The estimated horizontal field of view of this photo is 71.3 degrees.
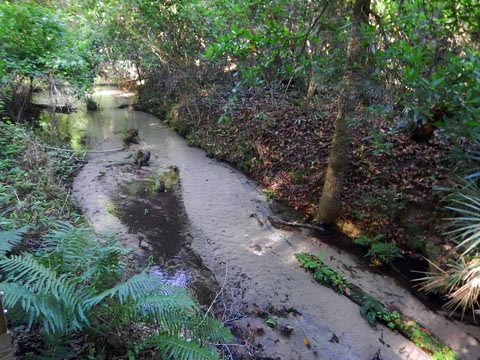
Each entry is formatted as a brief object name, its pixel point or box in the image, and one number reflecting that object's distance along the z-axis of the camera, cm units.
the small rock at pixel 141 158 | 913
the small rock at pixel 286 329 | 431
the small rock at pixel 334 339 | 434
